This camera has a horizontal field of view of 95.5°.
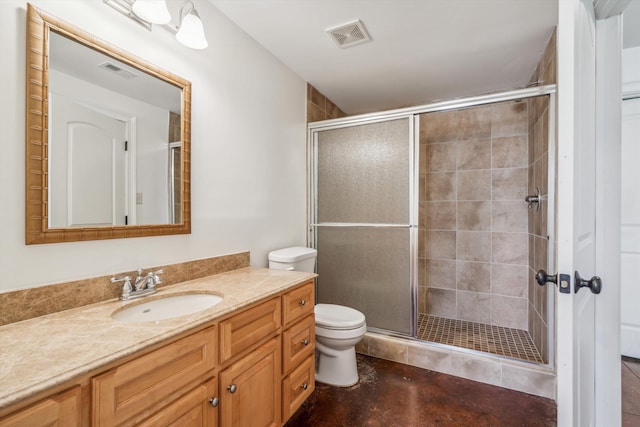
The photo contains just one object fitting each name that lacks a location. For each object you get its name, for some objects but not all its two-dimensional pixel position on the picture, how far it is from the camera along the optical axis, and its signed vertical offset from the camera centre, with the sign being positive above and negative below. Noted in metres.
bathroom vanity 0.66 -0.43
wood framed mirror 1.03 +0.31
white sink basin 1.17 -0.41
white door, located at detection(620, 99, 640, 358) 2.17 -0.12
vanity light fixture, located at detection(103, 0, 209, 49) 1.19 +0.87
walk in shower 2.23 -0.05
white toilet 1.90 -0.80
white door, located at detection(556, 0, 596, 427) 0.85 +0.03
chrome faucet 1.21 -0.31
